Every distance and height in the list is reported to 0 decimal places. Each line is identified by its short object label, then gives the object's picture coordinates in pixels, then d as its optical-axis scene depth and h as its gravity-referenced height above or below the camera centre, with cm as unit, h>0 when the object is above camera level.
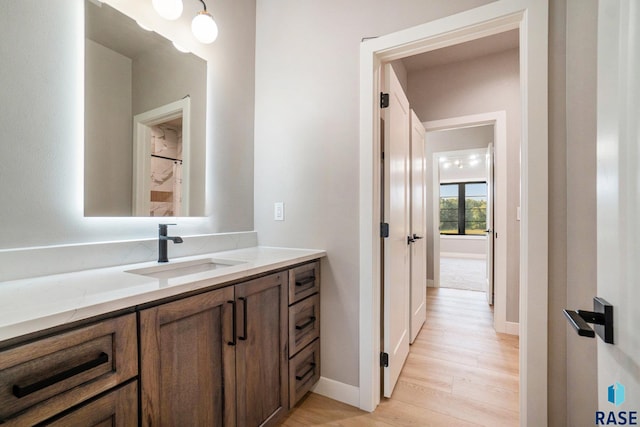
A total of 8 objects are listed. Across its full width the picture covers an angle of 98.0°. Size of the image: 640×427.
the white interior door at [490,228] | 350 -17
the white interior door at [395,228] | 177 -10
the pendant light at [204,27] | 163 +110
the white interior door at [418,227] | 255 -13
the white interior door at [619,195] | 47 +4
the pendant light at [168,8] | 145 +108
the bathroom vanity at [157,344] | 66 -41
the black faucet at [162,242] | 142 -15
